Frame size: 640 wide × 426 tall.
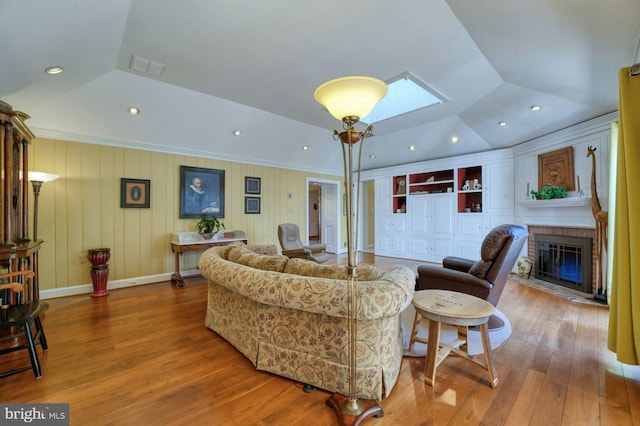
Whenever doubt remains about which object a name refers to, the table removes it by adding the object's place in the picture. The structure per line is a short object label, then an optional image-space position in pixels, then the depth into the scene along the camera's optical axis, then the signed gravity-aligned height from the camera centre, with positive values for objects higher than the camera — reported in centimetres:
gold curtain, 182 -10
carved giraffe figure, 353 -13
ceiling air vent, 312 +181
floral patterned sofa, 168 -76
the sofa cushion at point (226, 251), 296 -43
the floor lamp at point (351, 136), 139 +44
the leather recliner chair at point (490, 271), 260 -60
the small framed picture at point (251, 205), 594 +18
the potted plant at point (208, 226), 507 -25
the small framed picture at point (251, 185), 593 +63
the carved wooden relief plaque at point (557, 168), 421 +73
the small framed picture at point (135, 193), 442 +34
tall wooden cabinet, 241 +14
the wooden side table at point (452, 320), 183 -75
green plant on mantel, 424 +32
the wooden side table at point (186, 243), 456 -54
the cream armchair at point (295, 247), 457 -64
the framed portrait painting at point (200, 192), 504 +42
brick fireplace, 384 -35
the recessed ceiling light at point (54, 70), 272 +150
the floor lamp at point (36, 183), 333 +39
